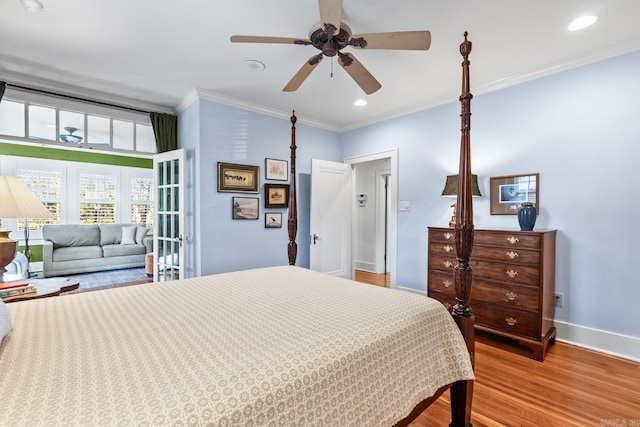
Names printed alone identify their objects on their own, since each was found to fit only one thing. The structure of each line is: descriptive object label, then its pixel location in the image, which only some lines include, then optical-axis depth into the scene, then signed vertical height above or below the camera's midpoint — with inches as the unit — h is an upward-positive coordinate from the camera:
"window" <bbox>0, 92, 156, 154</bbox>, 124.9 +40.5
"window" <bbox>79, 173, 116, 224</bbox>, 259.1 +8.8
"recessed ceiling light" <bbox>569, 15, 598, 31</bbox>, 82.8 +55.0
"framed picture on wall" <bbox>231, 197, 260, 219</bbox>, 148.3 +0.7
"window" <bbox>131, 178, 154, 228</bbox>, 285.4 +7.2
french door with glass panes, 140.1 -4.1
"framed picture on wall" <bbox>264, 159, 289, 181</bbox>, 160.6 +22.5
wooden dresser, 97.0 -26.5
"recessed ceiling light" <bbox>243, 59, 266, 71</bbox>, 108.8 +55.2
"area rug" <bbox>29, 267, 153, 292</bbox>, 187.0 -50.0
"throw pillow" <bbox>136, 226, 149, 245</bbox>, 253.4 -22.6
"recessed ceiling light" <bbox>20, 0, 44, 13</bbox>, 76.7 +54.5
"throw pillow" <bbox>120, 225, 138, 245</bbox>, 251.3 -24.2
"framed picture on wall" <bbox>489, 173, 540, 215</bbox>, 114.2 +7.7
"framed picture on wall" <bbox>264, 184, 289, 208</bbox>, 160.2 +7.7
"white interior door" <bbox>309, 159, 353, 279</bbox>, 171.2 -5.1
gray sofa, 210.4 -31.1
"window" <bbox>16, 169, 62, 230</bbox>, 235.0 +17.2
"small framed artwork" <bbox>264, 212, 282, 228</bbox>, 160.2 -6.1
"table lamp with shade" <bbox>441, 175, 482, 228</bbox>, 122.4 +9.7
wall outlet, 108.6 -33.1
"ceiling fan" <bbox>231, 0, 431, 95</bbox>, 66.2 +42.5
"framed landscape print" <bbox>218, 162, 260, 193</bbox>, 143.3 +15.8
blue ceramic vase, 102.1 -1.9
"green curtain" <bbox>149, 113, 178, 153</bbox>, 151.6 +41.1
